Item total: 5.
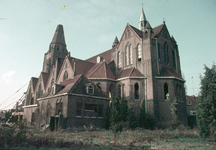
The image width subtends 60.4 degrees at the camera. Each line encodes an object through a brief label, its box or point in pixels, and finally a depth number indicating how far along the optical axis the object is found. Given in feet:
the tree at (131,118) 84.38
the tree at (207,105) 49.18
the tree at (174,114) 91.61
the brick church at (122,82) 86.07
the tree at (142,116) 93.85
